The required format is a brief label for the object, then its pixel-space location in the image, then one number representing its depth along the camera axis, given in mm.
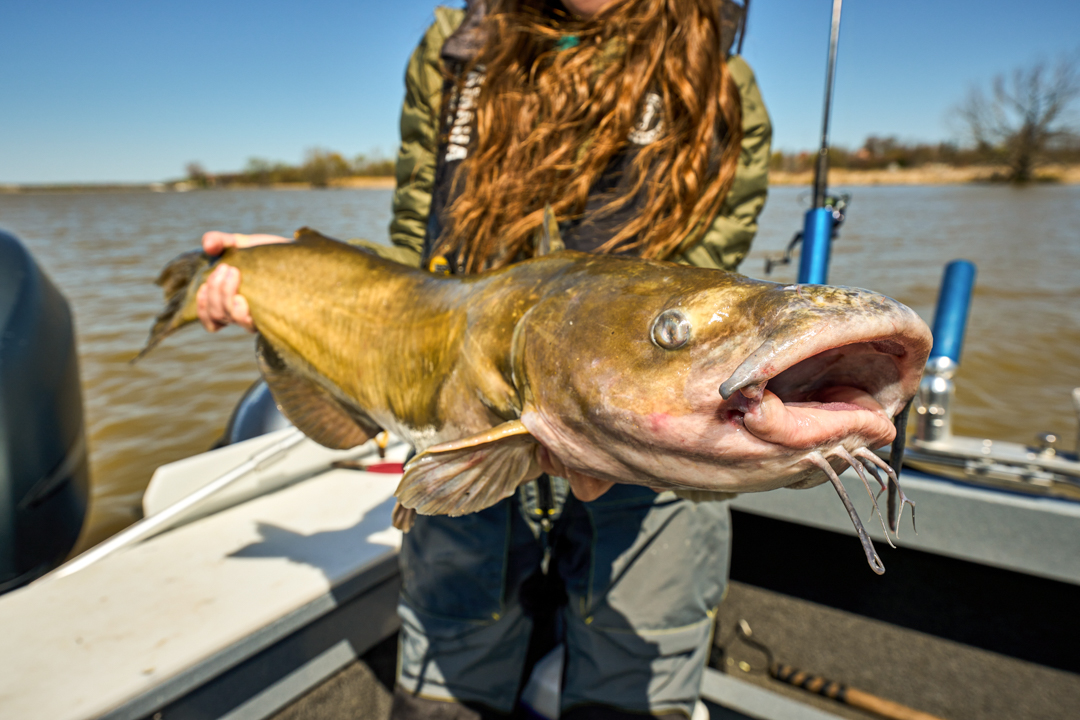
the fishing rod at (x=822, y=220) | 2225
